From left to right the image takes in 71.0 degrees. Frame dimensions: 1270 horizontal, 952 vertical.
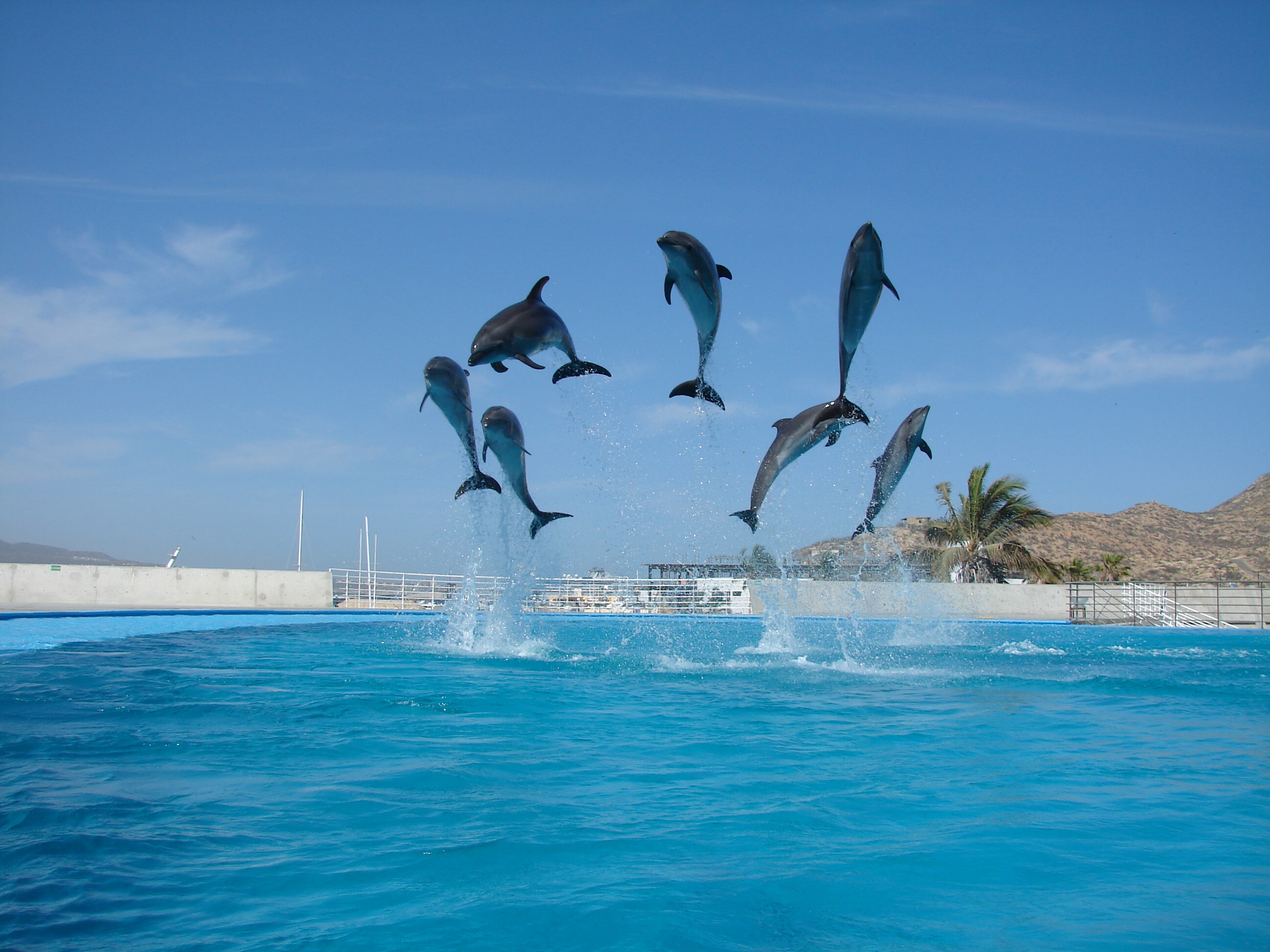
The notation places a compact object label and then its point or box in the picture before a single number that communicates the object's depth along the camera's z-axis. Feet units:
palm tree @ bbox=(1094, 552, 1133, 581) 103.55
